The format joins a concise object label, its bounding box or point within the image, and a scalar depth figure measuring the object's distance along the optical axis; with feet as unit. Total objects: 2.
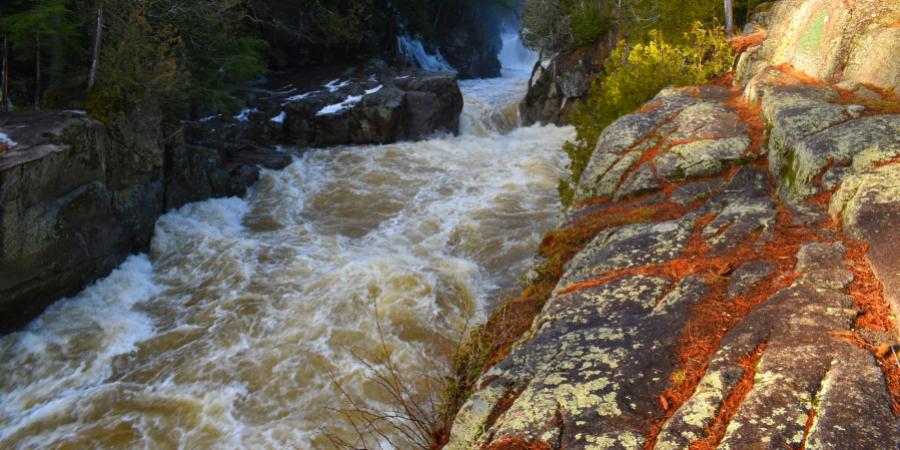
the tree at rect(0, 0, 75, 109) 43.16
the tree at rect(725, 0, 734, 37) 61.00
